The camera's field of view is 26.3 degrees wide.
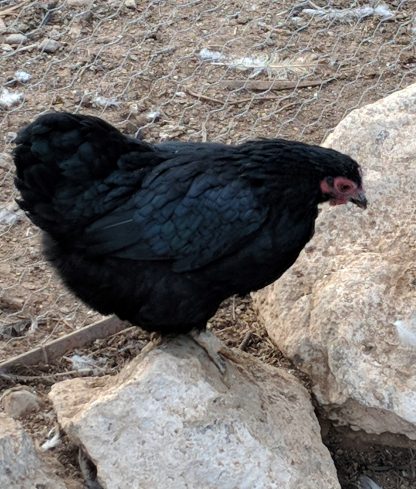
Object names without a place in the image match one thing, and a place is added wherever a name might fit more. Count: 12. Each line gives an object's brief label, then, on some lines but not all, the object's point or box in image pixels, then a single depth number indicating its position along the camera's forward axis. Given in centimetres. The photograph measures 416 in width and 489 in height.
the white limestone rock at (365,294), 248
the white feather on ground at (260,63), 427
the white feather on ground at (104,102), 394
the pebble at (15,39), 424
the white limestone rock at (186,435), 218
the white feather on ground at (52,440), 245
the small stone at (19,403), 265
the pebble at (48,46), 420
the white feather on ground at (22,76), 403
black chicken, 234
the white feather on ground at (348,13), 457
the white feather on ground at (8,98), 389
